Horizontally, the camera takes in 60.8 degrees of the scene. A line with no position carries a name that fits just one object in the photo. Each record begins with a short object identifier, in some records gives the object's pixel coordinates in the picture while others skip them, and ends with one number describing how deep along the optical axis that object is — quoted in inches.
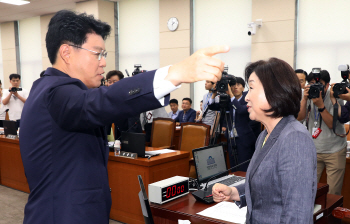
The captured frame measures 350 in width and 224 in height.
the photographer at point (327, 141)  116.0
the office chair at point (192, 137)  141.6
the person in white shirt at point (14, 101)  208.7
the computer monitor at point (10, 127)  163.1
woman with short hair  41.6
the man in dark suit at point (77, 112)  26.1
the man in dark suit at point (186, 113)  235.5
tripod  119.5
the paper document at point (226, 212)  60.0
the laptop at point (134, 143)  112.2
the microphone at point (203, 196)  68.5
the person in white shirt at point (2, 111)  213.8
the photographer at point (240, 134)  135.0
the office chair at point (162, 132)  159.9
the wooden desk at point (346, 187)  122.2
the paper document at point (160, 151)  122.2
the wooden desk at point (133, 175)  110.8
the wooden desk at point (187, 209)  61.8
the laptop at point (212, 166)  80.0
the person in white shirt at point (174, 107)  256.8
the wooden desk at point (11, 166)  162.3
